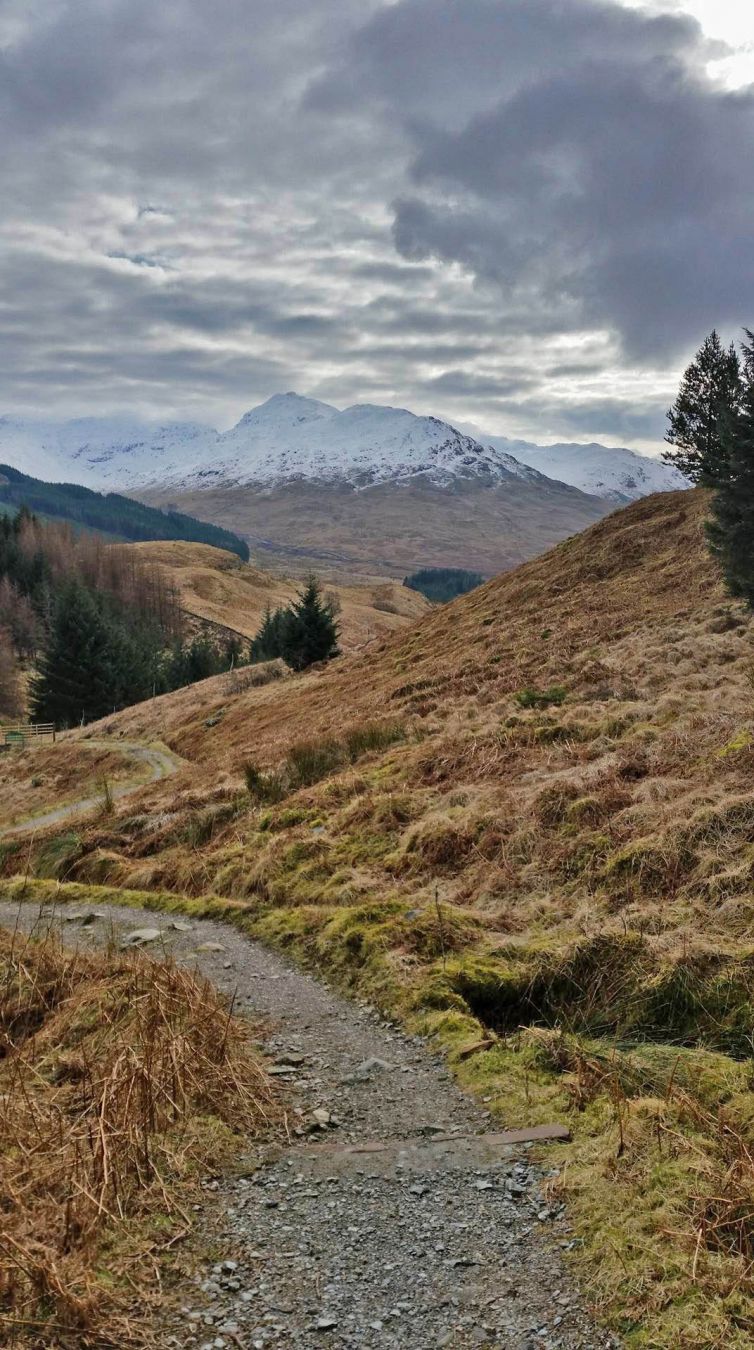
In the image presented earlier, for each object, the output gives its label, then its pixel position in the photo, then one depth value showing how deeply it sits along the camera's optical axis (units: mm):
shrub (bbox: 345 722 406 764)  21938
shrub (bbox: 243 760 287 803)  20328
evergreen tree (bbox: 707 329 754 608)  23875
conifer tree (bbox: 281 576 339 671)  55062
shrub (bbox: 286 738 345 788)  21031
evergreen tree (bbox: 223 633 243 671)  102938
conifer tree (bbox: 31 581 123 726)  72938
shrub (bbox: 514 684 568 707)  20531
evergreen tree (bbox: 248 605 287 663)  84762
